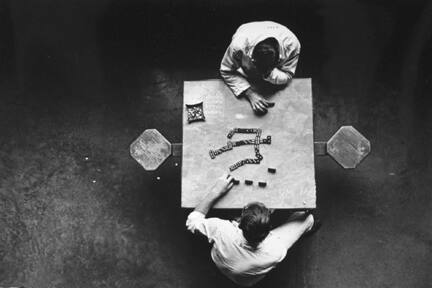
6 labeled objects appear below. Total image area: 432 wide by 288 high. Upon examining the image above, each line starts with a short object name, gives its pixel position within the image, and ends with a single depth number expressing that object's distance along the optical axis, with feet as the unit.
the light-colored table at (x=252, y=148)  12.37
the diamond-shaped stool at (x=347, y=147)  12.57
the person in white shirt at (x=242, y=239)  11.82
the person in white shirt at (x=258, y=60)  12.08
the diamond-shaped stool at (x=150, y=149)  12.85
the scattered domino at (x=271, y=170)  12.37
